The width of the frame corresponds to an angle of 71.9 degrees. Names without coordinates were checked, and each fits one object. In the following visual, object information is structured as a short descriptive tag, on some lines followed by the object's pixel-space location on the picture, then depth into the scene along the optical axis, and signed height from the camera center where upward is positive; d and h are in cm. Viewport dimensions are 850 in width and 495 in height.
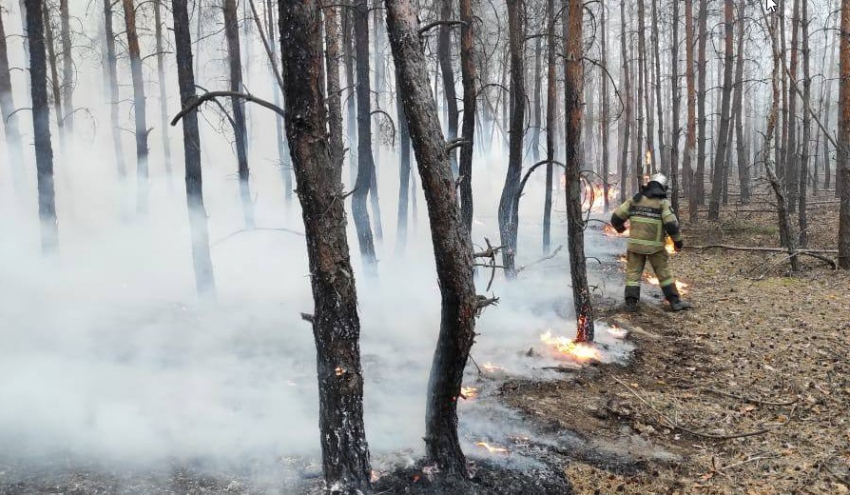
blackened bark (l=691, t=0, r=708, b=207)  1691 +267
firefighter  898 -97
